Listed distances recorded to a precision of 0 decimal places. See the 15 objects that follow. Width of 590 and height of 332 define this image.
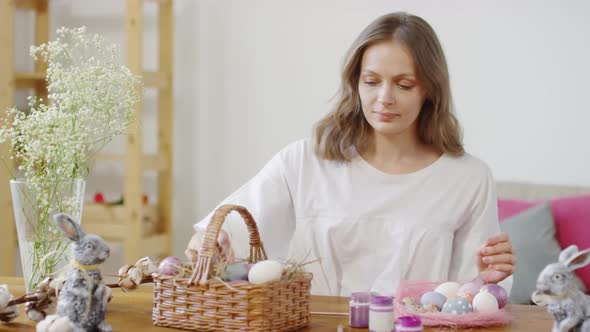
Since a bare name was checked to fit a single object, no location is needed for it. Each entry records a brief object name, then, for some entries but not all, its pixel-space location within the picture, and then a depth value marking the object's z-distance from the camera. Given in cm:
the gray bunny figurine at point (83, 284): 204
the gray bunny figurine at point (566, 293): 195
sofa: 363
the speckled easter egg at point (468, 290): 227
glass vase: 236
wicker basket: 209
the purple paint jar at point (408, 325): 203
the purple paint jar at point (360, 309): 220
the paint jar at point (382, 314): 212
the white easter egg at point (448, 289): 229
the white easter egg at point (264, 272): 211
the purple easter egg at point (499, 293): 232
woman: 268
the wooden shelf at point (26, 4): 473
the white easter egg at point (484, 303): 223
